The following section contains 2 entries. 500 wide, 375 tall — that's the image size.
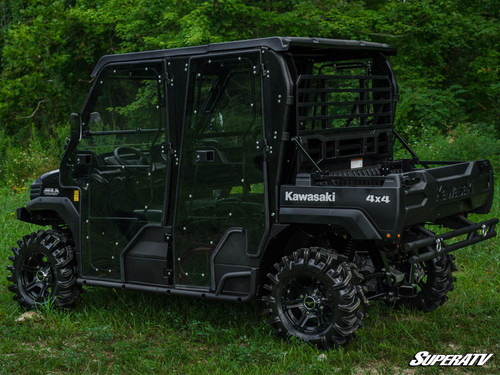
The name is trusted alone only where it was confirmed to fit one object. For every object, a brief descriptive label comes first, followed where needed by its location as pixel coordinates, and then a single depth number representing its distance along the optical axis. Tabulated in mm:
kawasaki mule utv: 5027
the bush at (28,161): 15281
